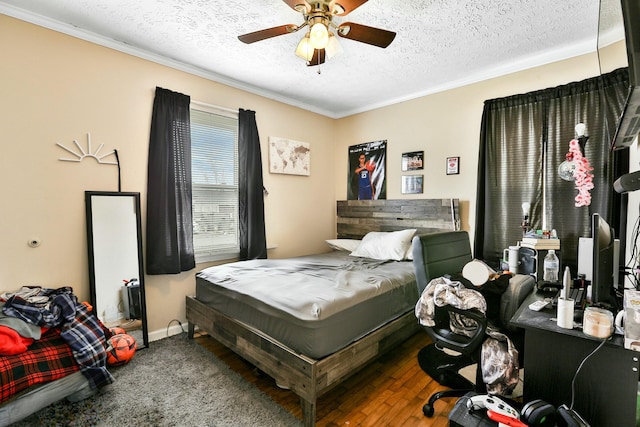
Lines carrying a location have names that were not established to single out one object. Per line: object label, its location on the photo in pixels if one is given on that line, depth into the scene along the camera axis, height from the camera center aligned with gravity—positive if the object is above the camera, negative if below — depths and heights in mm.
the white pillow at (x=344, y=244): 3789 -591
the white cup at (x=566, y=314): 1222 -501
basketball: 2174 -1131
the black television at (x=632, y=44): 975 +533
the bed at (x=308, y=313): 1659 -782
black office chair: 1591 -700
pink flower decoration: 2326 +160
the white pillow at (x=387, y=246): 3137 -525
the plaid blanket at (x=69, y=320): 1806 -782
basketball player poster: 3855 +397
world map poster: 3574 +582
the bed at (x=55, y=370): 1542 -982
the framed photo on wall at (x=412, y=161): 3494 +474
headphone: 1132 -869
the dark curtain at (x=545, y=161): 2293 +318
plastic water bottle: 2219 -548
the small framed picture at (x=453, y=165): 3195 +369
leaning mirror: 2330 -483
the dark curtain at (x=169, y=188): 2615 +138
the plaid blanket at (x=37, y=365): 1532 -927
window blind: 3000 +211
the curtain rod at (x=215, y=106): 2920 +1010
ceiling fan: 1625 +1037
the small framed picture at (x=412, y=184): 3516 +188
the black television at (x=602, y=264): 1180 -303
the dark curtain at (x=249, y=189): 3250 +141
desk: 1131 -743
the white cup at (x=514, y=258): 2449 -520
